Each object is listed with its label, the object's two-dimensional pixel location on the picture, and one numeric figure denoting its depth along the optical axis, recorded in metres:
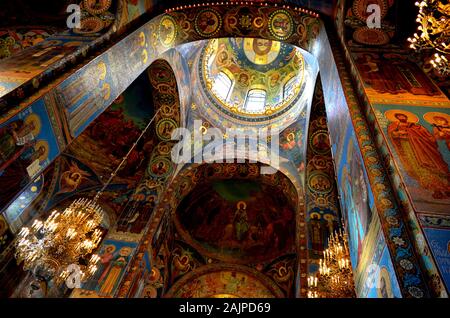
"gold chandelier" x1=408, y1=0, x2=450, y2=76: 4.39
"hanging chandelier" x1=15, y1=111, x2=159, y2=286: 6.34
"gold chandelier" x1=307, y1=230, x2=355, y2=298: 6.75
